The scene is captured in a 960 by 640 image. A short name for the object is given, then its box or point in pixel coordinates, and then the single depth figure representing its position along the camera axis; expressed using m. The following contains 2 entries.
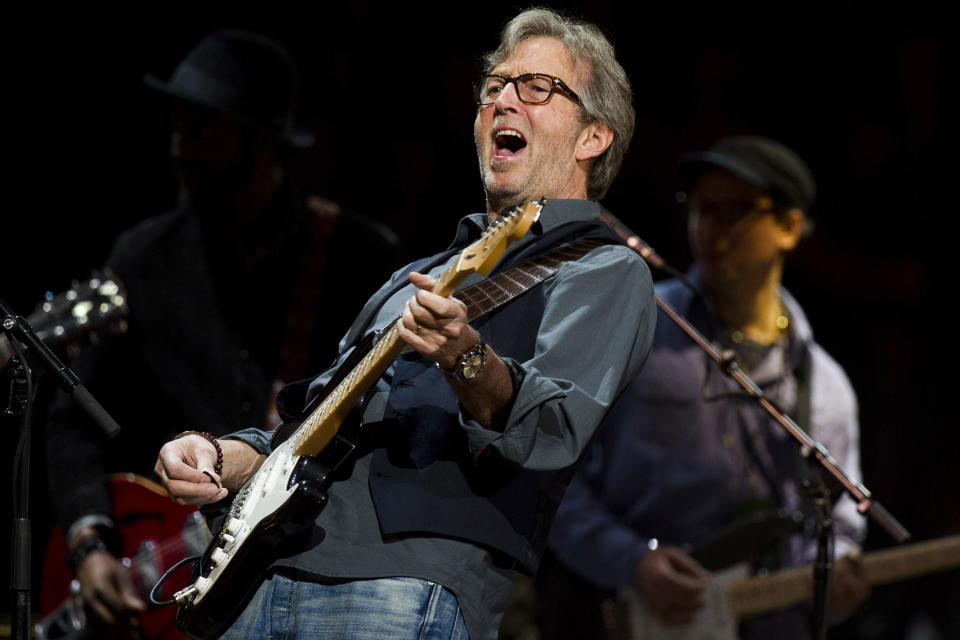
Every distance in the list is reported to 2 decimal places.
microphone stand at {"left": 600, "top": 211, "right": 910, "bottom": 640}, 7.94
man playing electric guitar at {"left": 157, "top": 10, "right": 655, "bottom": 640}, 7.17
